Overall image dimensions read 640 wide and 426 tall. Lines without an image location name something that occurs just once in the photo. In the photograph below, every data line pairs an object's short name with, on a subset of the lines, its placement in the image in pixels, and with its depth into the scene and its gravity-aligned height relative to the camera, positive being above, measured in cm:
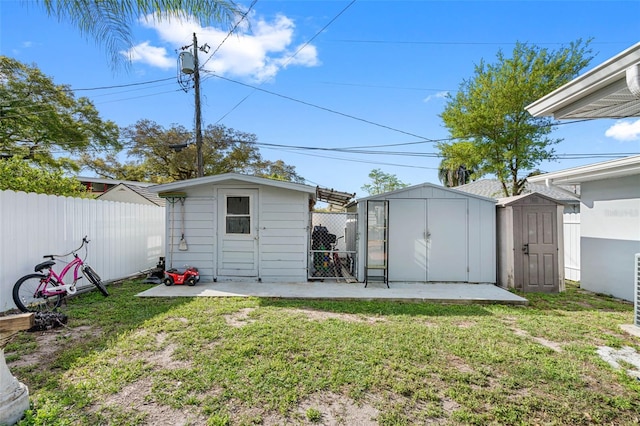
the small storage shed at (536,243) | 621 -46
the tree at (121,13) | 213 +152
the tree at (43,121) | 1390 +505
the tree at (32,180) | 838 +125
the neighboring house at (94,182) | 1952 +253
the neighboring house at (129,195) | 1127 +98
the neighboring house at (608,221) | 545 +0
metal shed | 666 -36
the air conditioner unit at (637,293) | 382 -92
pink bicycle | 444 -106
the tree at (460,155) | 1357 +310
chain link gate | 694 -91
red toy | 633 -119
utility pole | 1001 +363
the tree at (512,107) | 1180 +482
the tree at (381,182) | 2838 +365
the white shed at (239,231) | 670 -23
